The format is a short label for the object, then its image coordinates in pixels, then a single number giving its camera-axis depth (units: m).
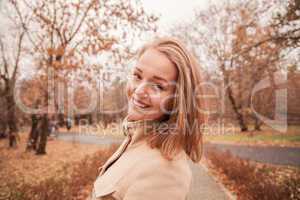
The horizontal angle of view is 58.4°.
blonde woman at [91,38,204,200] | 1.04
